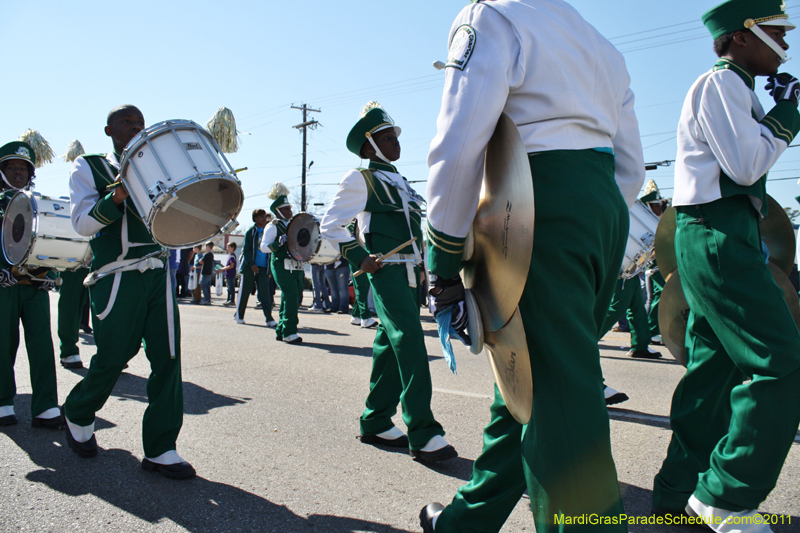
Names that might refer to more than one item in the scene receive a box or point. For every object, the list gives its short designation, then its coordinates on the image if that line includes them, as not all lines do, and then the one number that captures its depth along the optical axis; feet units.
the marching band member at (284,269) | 29.86
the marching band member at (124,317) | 11.03
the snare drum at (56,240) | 15.96
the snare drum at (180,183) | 10.32
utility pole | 138.00
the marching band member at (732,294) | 8.05
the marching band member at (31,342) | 14.21
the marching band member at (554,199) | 5.41
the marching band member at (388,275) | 11.83
